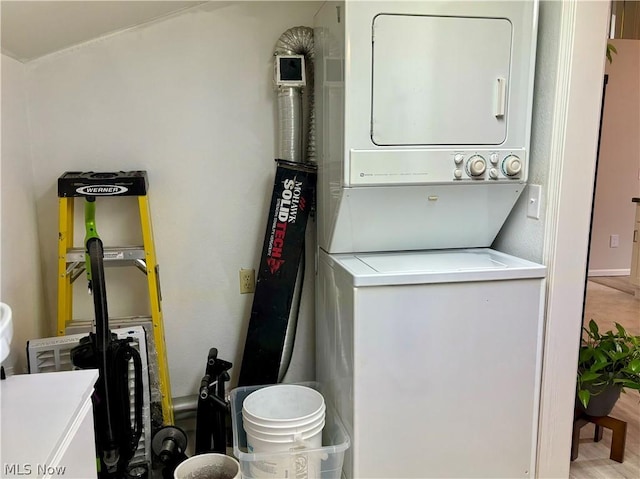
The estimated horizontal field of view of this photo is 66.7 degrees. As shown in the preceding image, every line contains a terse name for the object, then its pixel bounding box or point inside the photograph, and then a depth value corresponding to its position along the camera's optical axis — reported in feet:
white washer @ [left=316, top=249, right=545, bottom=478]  5.42
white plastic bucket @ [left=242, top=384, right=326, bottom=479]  5.50
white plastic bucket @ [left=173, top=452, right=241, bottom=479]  5.75
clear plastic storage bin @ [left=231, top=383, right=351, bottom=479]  5.51
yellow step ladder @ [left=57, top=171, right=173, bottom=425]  6.17
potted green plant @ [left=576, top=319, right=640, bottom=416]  6.57
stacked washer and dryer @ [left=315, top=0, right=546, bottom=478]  5.40
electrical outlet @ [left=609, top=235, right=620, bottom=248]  16.15
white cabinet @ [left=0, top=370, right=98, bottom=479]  3.16
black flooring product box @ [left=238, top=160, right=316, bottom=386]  6.89
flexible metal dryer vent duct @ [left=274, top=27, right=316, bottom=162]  6.93
